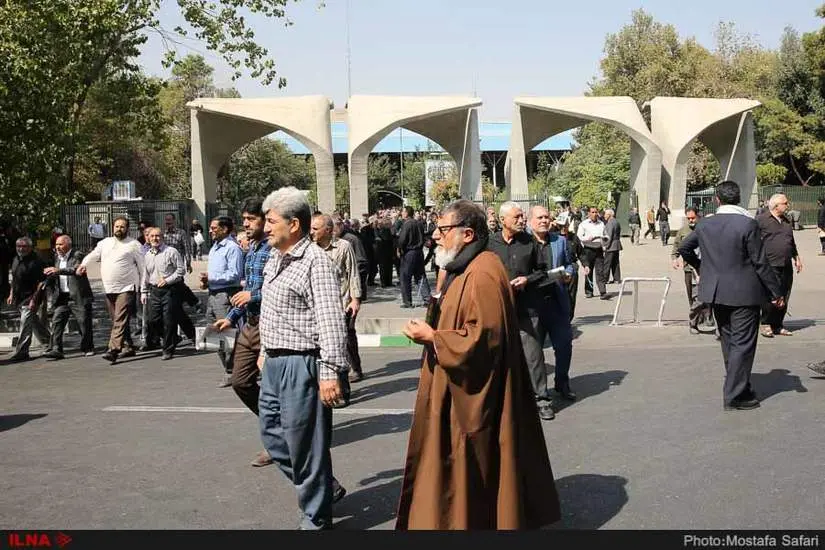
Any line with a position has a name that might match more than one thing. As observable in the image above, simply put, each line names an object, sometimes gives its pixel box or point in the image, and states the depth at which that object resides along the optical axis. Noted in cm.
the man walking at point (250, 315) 608
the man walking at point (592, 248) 1716
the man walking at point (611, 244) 1792
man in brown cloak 407
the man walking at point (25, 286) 1186
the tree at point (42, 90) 1377
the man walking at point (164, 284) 1148
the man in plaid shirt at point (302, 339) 466
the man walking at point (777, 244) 1134
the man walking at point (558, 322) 806
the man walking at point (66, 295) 1184
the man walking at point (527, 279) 735
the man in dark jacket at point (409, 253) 1658
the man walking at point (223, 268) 930
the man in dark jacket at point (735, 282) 722
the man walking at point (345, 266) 834
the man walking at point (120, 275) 1136
